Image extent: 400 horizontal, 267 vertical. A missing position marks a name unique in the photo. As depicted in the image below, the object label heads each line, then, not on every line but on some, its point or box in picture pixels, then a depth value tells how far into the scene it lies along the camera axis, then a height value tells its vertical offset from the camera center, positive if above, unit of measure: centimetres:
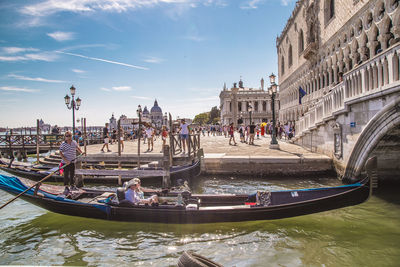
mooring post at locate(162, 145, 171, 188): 852 -113
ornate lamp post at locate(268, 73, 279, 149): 1387 +197
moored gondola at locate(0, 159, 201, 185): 971 -153
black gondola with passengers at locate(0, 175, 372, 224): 519 -154
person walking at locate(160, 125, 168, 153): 1342 +1
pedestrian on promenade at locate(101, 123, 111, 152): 1433 -9
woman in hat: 570 -135
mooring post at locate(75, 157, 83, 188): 957 -149
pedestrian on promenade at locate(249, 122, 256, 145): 1634 +10
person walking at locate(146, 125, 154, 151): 1460 +8
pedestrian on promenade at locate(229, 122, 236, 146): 1750 +7
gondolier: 734 -56
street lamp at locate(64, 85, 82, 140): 1673 +219
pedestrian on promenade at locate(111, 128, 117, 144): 1915 -24
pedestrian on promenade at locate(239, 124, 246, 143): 1938 -16
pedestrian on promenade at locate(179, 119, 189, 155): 1168 +13
